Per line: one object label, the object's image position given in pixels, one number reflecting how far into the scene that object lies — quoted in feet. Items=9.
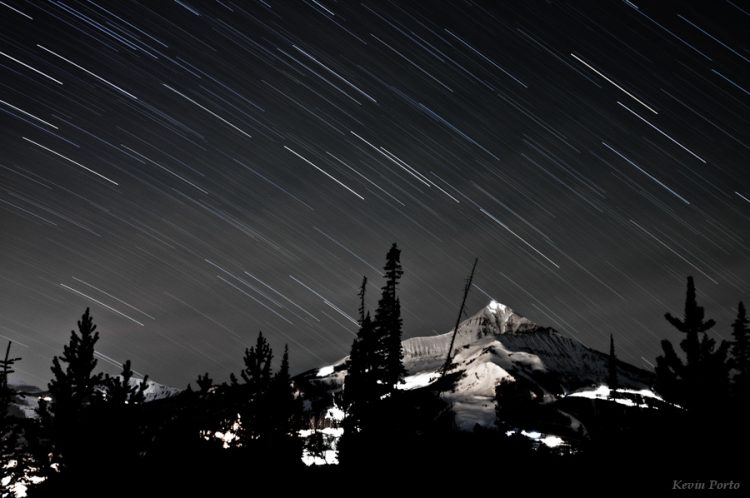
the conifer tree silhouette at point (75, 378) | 65.14
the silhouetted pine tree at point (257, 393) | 80.39
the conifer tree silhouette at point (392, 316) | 127.03
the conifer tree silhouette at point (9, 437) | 53.11
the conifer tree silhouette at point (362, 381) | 65.10
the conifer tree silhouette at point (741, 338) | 139.44
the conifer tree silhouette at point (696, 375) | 41.26
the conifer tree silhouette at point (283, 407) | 82.79
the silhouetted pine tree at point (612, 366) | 122.12
